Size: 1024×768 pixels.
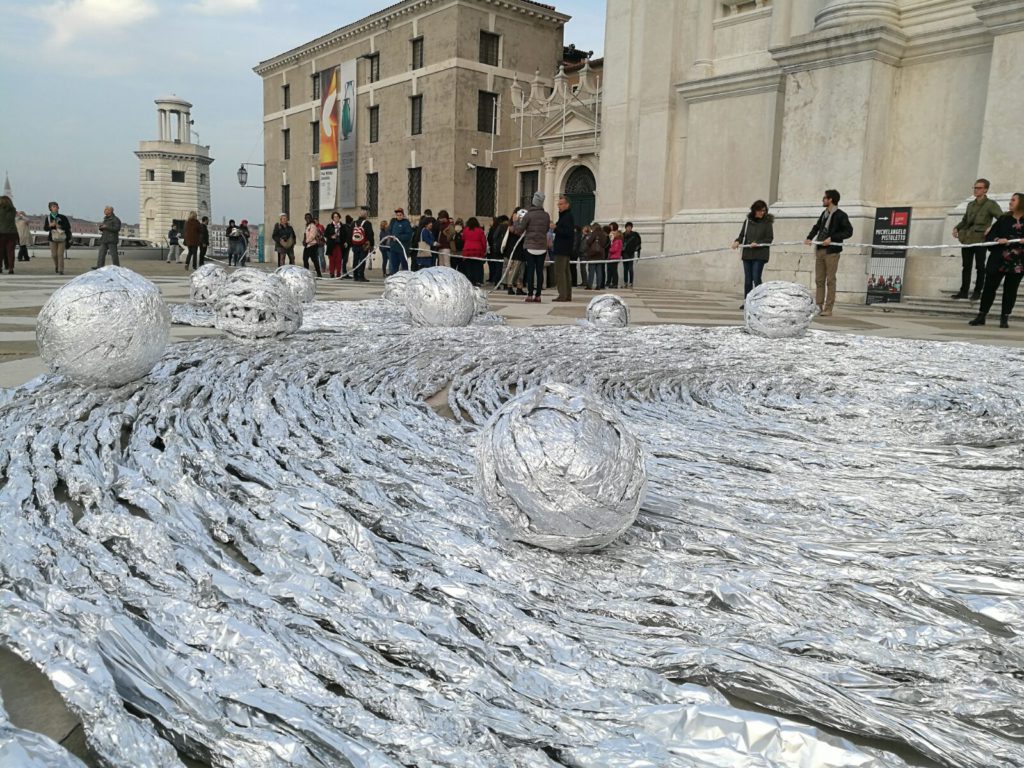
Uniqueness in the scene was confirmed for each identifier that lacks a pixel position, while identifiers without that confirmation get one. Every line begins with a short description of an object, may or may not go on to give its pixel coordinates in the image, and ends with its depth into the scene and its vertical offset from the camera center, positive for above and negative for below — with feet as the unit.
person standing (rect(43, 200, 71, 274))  45.06 +0.79
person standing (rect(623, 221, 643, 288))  47.52 +1.23
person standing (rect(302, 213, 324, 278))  55.21 +0.91
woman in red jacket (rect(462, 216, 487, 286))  42.88 +0.99
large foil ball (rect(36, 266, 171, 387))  10.14 -1.09
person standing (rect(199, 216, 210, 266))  60.90 +0.96
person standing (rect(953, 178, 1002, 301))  29.78 +2.03
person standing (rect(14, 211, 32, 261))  61.21 +0.90
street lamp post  105.91 +10.58
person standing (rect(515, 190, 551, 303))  33.40 +1.13
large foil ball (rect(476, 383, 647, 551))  5.66 -1.62
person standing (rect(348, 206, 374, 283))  49.69 +1.13
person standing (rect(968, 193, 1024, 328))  24.56 +0.52
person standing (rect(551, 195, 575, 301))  33.06 +0.64
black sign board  35.24 +0.63
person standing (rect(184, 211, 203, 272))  57.88 +1.33
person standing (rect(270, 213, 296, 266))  54.47 +1.24
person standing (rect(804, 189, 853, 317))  28.32 +1.11
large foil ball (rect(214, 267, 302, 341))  15.52 -1.14
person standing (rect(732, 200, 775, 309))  29.14 +1.29
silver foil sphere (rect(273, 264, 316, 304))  23.84 -0.87
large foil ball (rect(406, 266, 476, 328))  18.90 -1.04
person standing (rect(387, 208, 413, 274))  46.26 +1.39
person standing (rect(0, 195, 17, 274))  42.01 +0.71
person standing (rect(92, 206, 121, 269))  48.08 +0.94
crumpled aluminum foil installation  3.71 -2.21
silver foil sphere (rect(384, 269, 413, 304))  23.58 -0.95
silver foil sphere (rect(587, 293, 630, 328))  20.59 -1.36
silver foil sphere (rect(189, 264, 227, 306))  25.00 -1.13
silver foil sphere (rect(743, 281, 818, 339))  18.24 -1.02
